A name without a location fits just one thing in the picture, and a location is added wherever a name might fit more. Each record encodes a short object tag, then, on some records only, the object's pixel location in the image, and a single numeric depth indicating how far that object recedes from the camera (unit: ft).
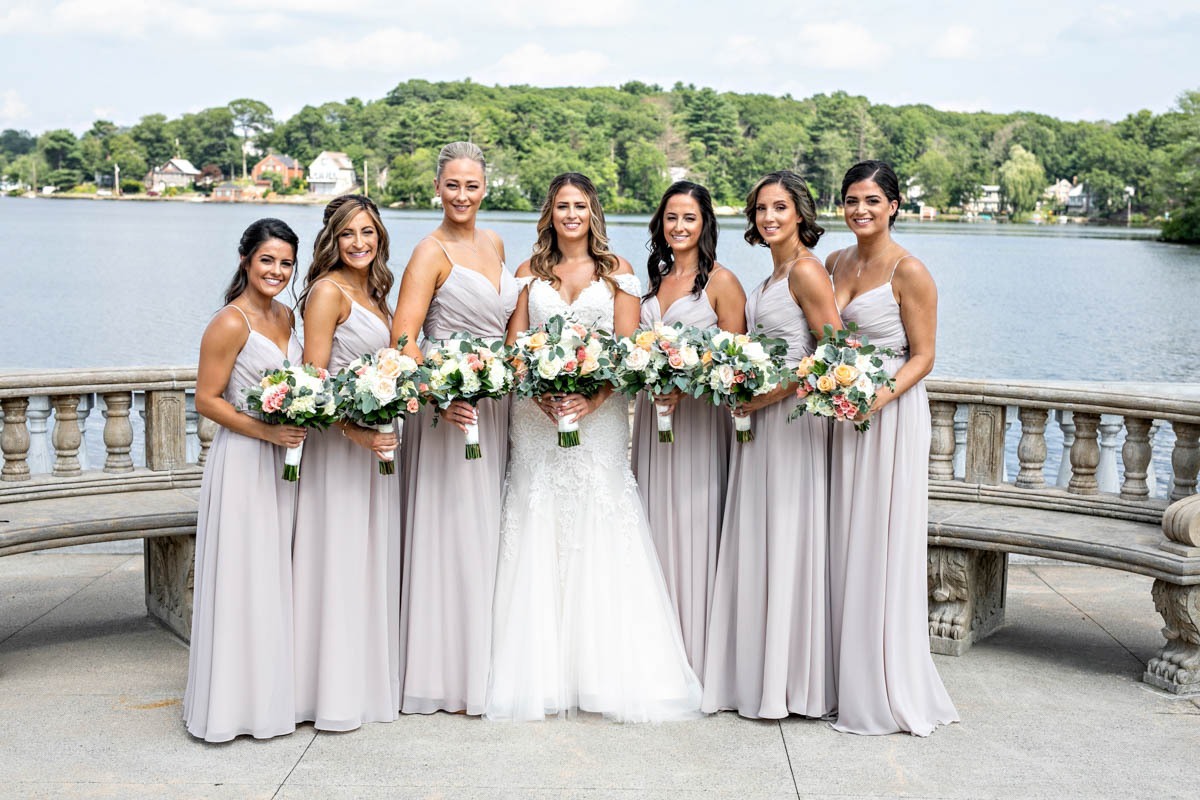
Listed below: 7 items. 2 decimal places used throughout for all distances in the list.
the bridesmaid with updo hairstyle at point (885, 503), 18.26
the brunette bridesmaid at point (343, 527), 18.07
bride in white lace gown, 18.72
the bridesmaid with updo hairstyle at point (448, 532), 18.72
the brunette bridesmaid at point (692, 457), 19.16
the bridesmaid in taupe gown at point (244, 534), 17.60
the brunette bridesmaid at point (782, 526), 18.52
